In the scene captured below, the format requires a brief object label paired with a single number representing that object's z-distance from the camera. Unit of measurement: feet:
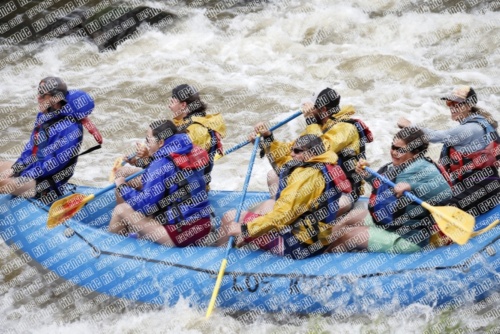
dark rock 74.95
